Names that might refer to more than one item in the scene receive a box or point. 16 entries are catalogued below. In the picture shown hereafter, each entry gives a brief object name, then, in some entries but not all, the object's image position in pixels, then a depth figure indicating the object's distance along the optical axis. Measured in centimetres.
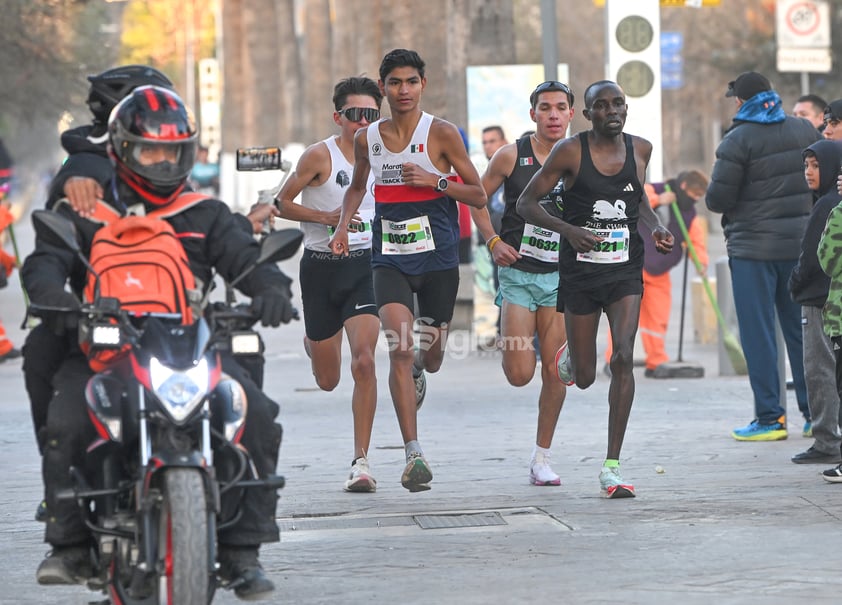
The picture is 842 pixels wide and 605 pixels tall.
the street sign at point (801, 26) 4222
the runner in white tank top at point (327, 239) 1978
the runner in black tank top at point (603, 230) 1805
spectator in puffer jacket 2216
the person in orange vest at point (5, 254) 3472
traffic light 3222
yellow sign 3581
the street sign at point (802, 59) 4194
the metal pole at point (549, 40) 3175
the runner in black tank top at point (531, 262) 1939
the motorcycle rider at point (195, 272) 1167
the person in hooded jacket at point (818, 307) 1975
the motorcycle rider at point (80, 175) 1253
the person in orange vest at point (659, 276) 3058
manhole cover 1656
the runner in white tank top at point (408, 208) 1869
